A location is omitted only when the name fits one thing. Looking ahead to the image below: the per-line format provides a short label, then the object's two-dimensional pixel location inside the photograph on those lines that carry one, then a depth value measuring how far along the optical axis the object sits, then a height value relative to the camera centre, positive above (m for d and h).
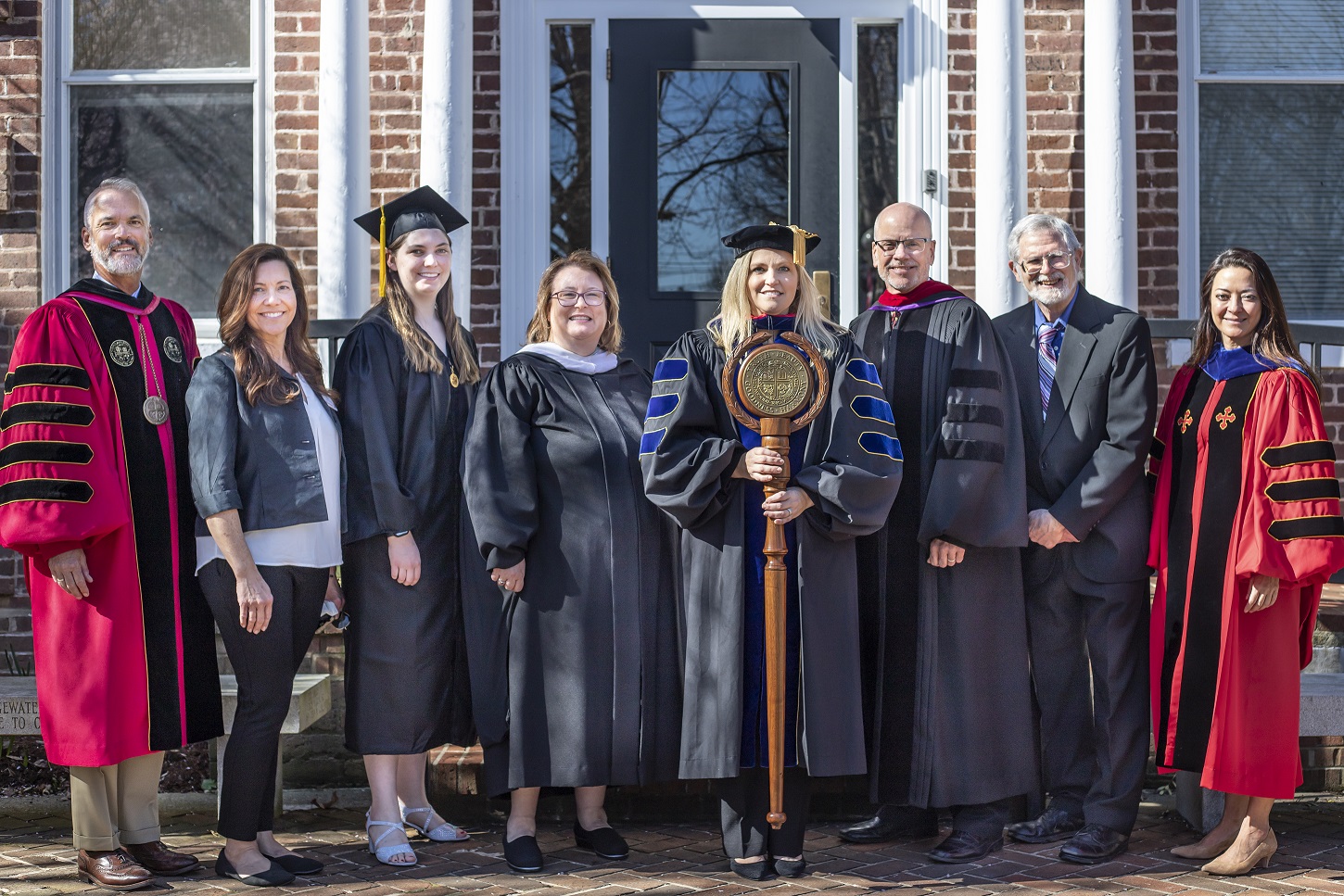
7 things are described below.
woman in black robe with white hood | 4.70 -0.40
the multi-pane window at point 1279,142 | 7.11 +1.63
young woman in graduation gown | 4.76 -0.17
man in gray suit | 4.84 -0.22
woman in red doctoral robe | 4.64 -0.25
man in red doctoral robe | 4.51 -0.20
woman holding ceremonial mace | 4.52 -0.20
